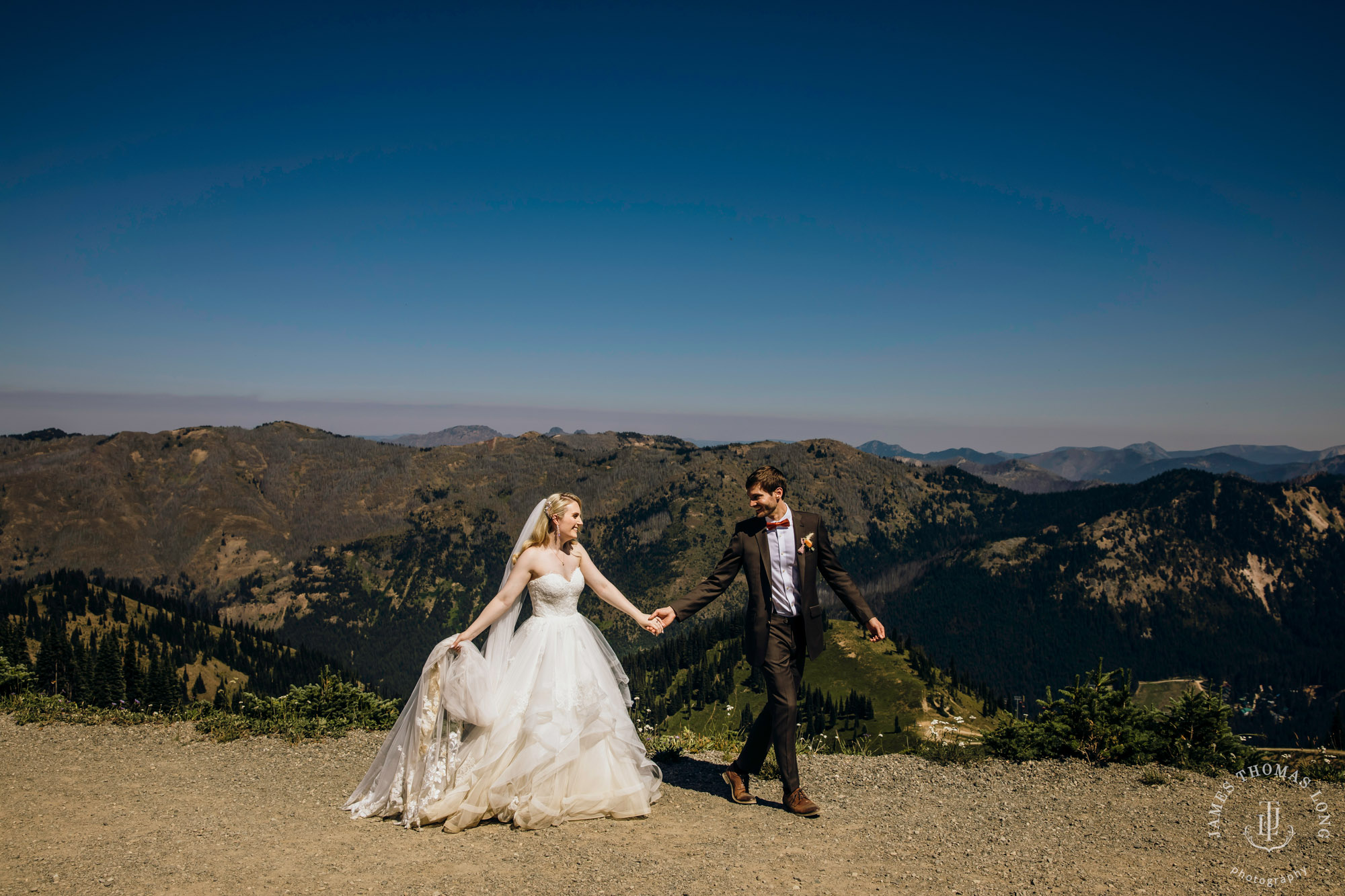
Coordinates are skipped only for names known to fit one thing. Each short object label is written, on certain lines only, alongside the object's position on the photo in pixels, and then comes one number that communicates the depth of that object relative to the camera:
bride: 8.18
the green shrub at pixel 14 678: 13.67
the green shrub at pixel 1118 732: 9.92
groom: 8.44
